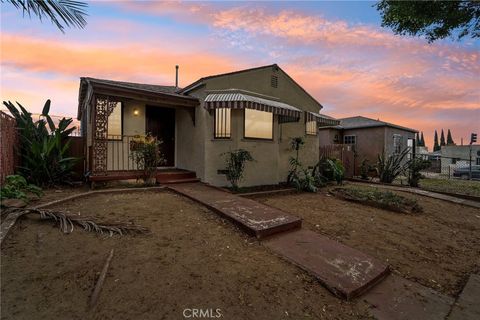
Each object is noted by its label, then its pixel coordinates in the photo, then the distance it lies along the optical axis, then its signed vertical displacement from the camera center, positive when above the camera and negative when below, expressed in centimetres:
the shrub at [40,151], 662 -3
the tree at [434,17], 523 +327
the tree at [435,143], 5317 +270
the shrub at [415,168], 1062 -66
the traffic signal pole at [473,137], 1458 +110
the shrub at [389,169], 1166 -81
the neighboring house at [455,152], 2668 +28
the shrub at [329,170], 1090 -86
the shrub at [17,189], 463 -87
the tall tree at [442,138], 5545 +387
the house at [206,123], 709 +109
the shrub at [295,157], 958 -26
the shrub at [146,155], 719 -13
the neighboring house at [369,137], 1803 +137
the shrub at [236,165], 771 -44
